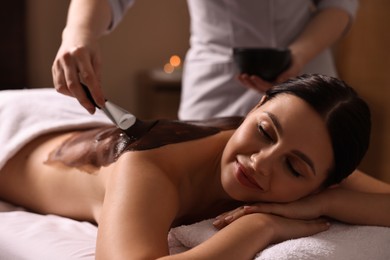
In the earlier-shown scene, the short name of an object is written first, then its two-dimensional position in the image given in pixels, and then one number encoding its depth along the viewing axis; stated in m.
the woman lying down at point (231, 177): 1.17
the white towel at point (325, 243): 1.16
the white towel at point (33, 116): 1.67
